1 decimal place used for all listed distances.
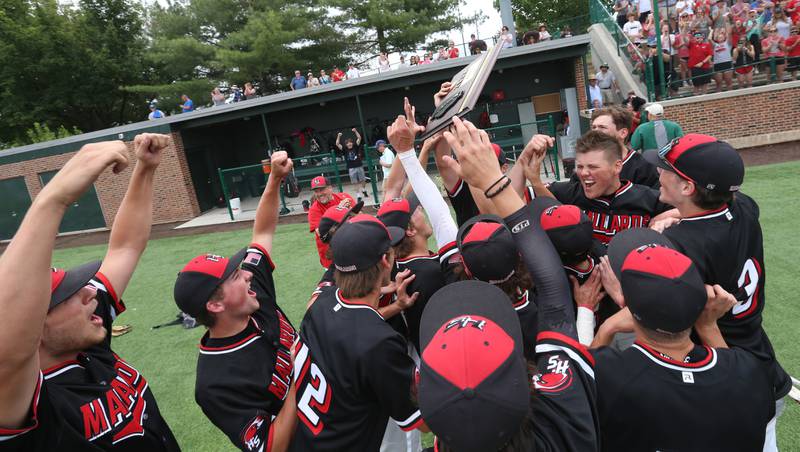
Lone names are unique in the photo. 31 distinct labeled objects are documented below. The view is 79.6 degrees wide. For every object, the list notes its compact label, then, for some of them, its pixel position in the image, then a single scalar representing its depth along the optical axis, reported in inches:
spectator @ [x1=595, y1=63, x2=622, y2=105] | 593.3
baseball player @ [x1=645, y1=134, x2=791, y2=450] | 90.0
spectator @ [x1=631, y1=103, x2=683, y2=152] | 278.4
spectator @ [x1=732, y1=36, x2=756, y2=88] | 506.9
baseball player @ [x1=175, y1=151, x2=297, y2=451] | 86.7
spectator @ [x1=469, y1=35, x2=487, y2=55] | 761.6
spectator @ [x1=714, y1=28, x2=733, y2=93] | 503.2
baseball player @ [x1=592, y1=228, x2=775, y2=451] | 68.4
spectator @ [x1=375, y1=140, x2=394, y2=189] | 560.7
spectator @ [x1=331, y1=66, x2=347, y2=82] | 806.8
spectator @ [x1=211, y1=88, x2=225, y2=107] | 811.7
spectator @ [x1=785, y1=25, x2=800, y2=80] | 492.7
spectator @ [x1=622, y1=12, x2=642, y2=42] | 609.0
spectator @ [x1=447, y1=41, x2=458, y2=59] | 842.8
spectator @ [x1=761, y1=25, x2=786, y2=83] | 499.8
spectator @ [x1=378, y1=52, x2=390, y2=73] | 783.1
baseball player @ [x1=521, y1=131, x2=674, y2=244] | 130.6
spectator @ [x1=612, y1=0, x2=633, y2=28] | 687.7
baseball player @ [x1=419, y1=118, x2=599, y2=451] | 45.8
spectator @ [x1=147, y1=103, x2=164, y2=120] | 815.7
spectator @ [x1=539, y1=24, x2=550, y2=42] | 734.5
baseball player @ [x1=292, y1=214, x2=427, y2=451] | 78.6
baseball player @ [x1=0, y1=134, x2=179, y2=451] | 50.1
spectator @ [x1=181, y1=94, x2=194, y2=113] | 814.3
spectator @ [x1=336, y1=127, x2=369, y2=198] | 613.6
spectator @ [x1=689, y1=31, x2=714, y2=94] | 505.7
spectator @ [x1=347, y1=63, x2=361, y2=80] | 788.6
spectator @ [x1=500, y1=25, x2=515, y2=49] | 709.3
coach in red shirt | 273.3
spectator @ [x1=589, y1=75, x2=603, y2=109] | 589.9
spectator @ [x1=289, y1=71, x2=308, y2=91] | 811.2
